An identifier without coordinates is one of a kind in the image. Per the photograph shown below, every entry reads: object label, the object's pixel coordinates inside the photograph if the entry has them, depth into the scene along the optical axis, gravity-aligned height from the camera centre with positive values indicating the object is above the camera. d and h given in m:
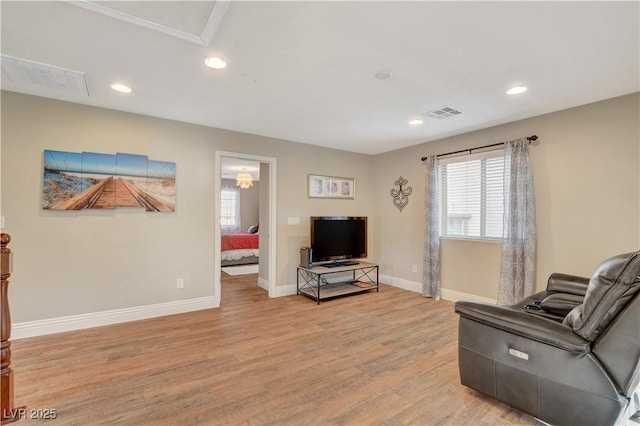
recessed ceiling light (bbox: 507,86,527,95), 2.79 +1.24
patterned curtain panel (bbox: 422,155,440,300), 4.56 -0.36
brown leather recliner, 1.53 -0.82
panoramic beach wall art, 3.15 +0.36
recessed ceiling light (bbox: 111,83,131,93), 2.78 +1.22
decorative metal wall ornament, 5.16 +0.39
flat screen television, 4.69 -0.41
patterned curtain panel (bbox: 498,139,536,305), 3.54 -0.17
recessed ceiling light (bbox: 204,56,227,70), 2.30 +1.22
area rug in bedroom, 6.54 -1.33
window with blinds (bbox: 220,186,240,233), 10.41 +0.16
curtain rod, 3.57 +0.97
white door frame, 4.39 +0.03
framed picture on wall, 5.06 +0.50
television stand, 4.51 -1.22
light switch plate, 4.82 -0.12
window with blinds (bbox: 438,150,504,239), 4.02 +0.30
